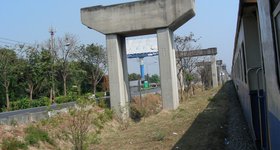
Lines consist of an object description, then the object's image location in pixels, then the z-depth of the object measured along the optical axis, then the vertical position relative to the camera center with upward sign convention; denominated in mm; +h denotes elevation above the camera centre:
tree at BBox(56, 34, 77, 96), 47716 +2781
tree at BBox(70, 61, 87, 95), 49947 +1511
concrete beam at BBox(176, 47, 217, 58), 38250 +2687
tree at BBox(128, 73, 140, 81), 95875 +1191
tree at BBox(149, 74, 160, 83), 124781 +403
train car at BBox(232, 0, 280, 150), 3571 +154
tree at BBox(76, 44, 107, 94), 54719 +3137
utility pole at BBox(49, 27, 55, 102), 44469 +2377
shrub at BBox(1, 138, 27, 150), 11719 -1641
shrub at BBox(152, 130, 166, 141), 13325 -1857
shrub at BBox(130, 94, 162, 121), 23834 -1662
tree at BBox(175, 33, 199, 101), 37925 +1709
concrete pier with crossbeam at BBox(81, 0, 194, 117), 22797 +3104
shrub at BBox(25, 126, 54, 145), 13012 -1614
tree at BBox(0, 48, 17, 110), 40562 +2159
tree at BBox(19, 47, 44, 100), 44500 +1868
